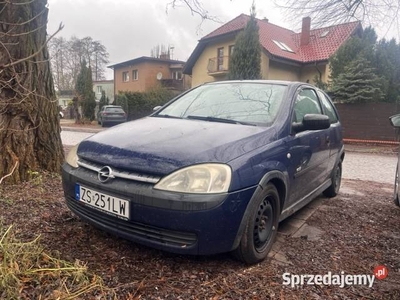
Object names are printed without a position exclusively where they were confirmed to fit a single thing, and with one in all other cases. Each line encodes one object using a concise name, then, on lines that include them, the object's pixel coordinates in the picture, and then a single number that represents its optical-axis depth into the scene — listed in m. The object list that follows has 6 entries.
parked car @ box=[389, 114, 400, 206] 3.82
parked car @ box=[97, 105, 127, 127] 21.74
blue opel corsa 2.06
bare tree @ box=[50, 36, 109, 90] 37.72
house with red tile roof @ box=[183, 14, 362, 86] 21.00
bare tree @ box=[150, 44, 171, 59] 47.19
